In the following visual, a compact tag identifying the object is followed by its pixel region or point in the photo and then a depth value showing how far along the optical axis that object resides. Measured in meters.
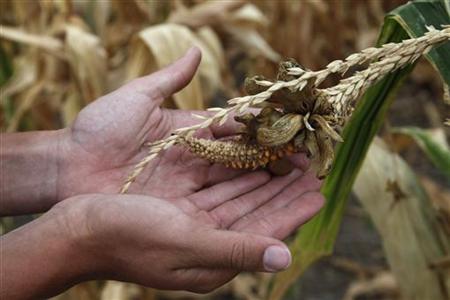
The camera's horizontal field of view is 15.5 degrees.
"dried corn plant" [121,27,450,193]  0.87
